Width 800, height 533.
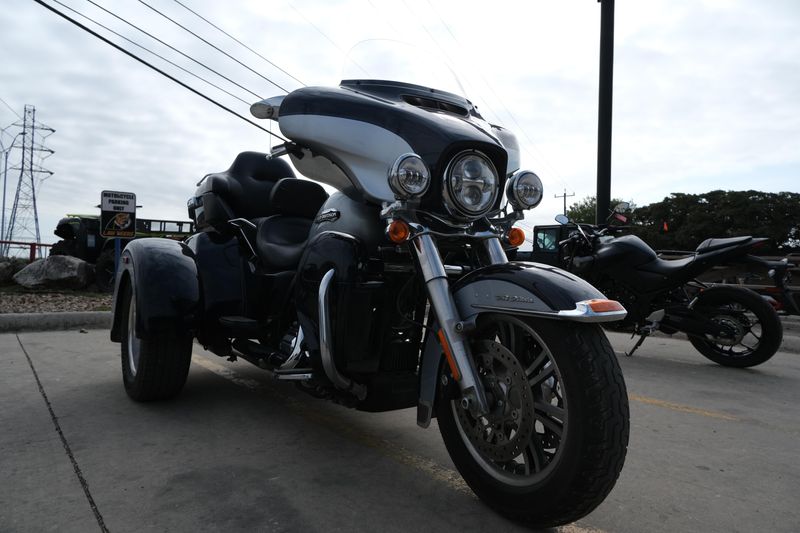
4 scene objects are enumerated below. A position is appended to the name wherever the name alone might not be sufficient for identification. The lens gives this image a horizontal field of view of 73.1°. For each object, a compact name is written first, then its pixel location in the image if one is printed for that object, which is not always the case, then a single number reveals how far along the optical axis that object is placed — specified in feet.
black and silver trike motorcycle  5.79
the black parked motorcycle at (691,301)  16.69
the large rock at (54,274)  35.45
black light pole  37.24
